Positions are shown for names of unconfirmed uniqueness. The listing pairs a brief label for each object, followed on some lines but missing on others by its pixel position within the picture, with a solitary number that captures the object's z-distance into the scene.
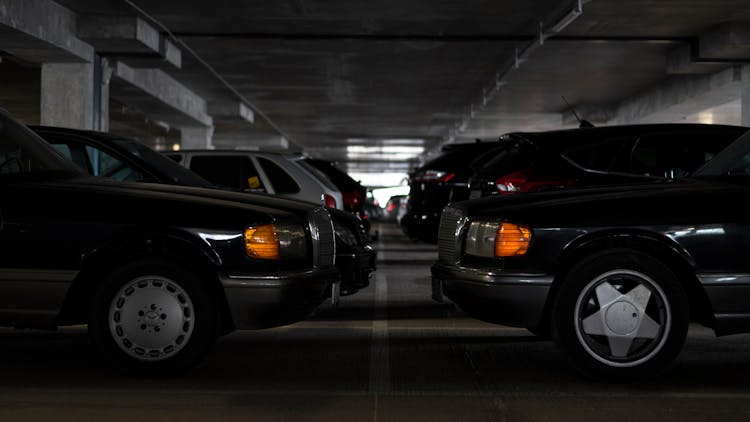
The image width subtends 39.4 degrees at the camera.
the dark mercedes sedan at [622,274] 5.78
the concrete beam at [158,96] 26.57
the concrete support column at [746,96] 24.86
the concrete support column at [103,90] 23.16
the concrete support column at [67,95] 22.36
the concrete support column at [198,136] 38.59
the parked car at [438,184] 16.38
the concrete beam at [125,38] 20.92
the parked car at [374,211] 42.87
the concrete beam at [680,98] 26.62
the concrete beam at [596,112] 37.25
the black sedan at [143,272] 5.79
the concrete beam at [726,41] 22.05
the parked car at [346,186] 13.98
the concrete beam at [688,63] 23.74
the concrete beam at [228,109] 36.25
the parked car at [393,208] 37.09
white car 11.82
